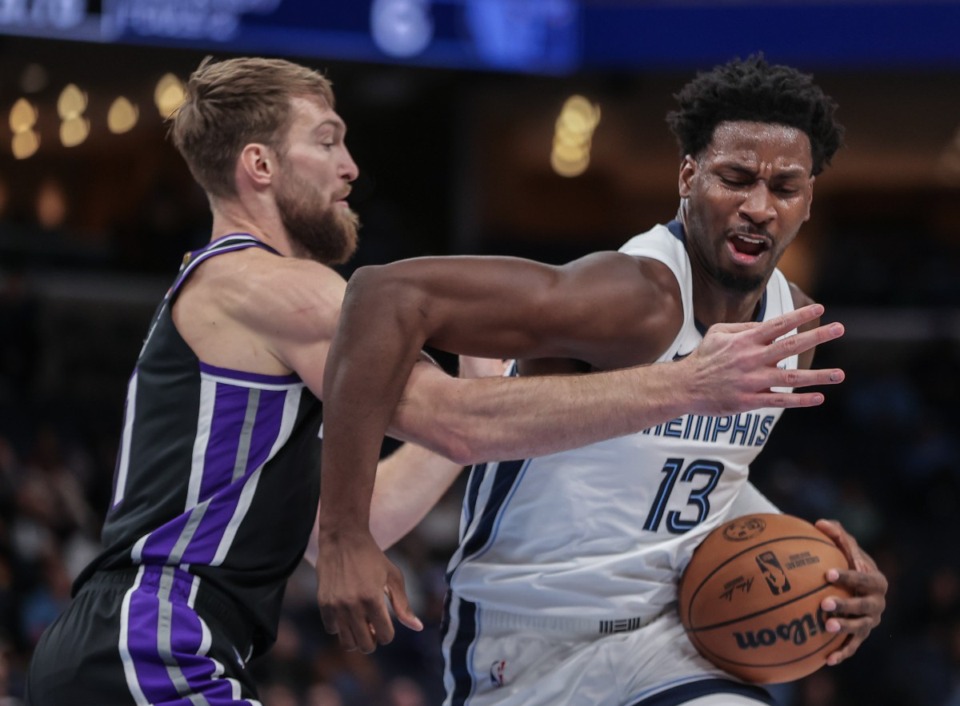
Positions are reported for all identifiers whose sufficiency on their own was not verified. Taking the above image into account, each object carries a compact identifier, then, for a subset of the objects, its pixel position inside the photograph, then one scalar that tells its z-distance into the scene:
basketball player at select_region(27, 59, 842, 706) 2.91
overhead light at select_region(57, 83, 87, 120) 13.29
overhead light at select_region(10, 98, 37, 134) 13.08
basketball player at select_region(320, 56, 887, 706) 3.31
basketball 3.38
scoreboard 8.77
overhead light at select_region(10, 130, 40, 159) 13.29
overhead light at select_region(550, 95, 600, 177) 15.88
